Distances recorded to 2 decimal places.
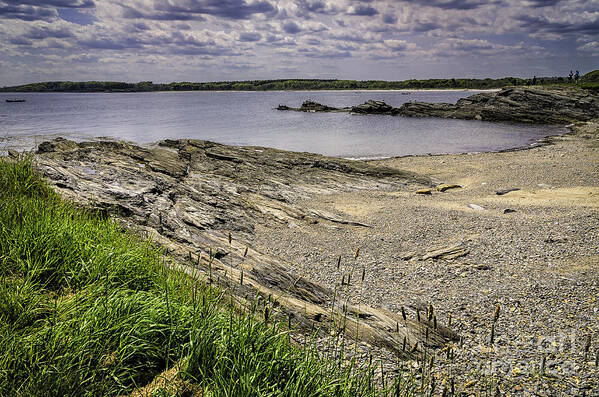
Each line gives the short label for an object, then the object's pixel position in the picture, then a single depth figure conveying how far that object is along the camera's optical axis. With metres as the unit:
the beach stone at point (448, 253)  12.18
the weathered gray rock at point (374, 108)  98.94
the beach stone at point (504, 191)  21.38
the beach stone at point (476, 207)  17.80
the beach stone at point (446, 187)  23.63
